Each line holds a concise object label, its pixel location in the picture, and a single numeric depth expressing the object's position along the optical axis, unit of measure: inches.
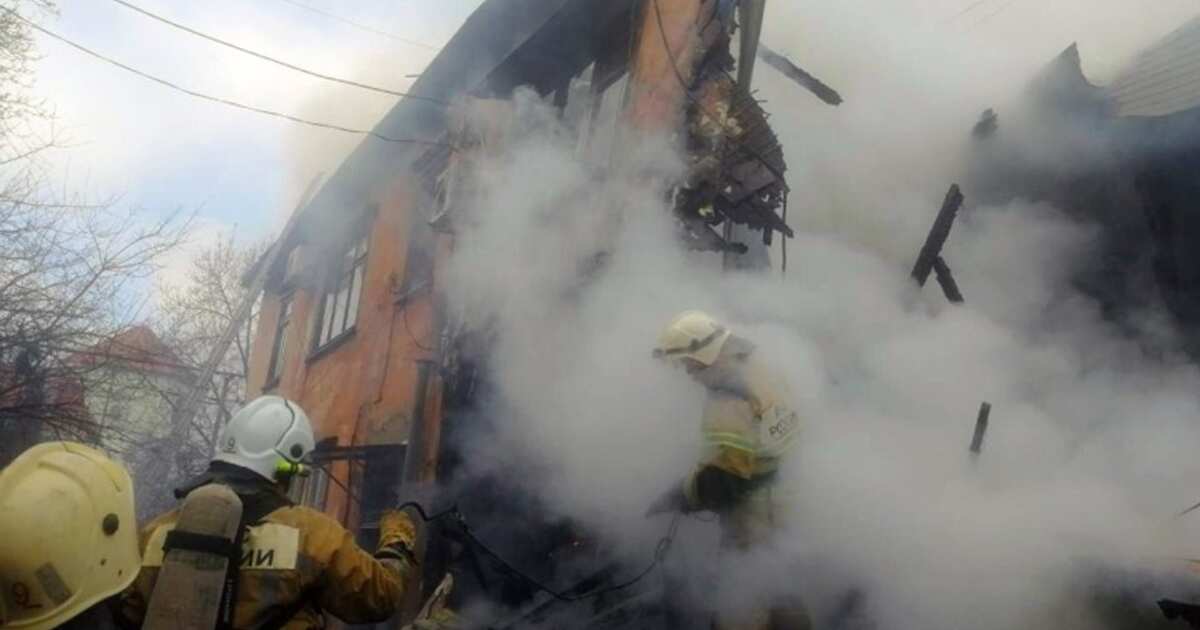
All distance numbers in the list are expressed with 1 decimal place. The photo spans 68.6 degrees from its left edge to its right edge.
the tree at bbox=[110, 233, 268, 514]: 663.8
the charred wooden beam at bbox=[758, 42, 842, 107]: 261.7
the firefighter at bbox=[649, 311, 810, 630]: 153.6
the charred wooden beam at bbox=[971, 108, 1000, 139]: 262.1
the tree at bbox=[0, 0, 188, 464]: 366.0
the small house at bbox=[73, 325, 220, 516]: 428.8
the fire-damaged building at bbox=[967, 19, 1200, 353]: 237.3
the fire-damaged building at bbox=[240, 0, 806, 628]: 227.1
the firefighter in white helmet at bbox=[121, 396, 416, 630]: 111.2
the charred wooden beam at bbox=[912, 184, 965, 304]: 214.4
